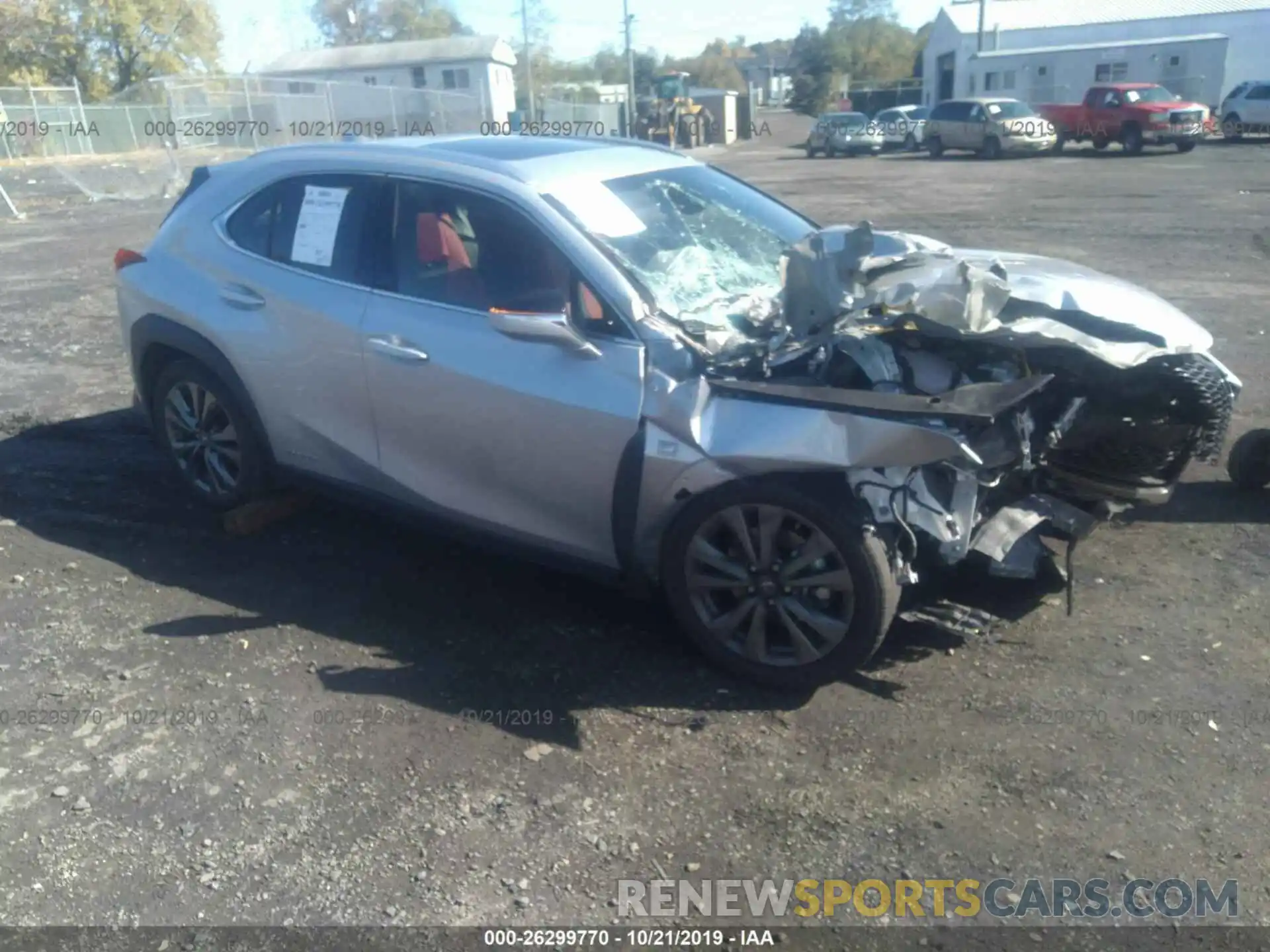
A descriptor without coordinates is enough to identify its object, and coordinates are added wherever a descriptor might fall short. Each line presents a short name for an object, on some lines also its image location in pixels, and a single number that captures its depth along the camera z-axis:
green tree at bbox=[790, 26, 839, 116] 71.69
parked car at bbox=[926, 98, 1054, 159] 31.53
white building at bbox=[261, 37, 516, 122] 63.00
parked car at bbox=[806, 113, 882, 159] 37.00
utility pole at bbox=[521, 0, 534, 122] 55.79
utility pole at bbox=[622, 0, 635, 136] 48.61
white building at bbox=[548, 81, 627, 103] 66.38
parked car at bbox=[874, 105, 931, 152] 37.34
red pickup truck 30.22
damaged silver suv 3.72
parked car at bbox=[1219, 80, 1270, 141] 33.16
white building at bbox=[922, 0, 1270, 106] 42.78
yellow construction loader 45.06
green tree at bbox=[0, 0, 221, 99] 55.44
